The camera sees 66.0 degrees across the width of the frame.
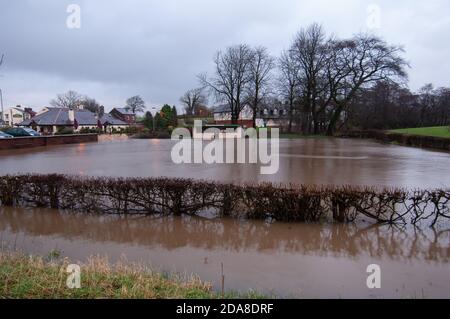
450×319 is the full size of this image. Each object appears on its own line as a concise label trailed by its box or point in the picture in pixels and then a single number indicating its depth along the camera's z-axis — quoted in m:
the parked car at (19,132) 40.44
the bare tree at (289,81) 51.09
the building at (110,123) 69.94
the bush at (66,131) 50.57
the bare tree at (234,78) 54.50
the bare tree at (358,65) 44.91
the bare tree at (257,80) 54.81
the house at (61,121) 58.75
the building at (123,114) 101.63
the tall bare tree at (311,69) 47.59
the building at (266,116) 58.78
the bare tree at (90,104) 96.06
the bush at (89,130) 56.13
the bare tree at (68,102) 91.94
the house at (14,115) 98.22
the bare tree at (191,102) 89.12
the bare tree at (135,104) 109.56
